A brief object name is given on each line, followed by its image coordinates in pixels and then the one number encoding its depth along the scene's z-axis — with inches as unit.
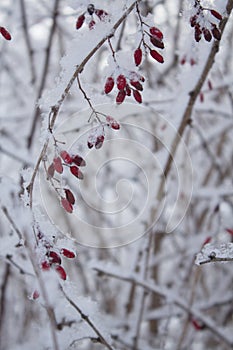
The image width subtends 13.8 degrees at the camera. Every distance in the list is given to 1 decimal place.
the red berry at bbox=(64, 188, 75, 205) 23.7
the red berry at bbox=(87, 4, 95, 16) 24.6
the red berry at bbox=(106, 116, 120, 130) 23.8
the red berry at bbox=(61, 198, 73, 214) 23.6
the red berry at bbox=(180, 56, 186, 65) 30.3
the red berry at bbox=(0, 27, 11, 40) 24.2
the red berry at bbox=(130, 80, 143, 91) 23.8
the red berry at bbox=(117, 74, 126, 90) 23.6
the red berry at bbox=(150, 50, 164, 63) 23.9
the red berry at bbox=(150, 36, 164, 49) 23.5
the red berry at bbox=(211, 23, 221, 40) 23.6
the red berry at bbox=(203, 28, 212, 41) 23.5
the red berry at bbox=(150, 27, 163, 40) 23.6
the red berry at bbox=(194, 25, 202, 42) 23.5
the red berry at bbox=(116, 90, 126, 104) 23.6
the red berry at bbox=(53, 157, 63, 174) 23.3
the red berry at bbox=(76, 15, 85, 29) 24.8
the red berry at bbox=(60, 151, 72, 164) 23.5
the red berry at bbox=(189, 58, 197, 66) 29.9
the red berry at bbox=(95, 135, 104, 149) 23.7
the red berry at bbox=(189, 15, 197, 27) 23.5
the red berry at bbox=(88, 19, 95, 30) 24.4
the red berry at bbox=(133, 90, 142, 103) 24.0
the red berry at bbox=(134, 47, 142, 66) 23.6
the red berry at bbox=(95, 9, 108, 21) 24.4
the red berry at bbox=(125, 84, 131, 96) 23.8
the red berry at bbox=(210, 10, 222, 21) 23.5
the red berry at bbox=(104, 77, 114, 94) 23.8
